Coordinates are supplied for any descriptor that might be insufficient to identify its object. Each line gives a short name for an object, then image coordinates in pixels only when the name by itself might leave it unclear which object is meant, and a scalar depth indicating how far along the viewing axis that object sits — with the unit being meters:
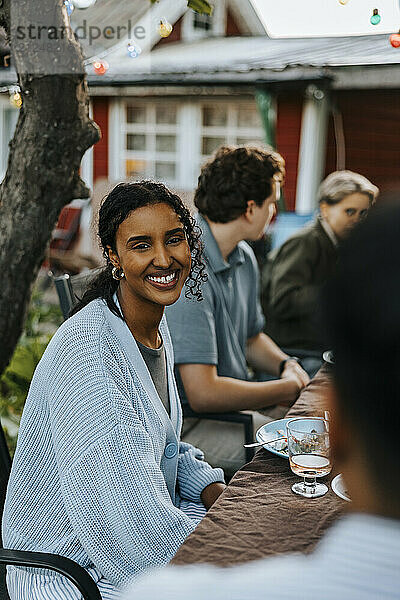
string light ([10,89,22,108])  2.97
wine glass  1.72
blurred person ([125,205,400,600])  0.69
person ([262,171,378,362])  3.73
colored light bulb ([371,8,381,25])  2.83
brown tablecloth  1.35
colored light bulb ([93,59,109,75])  3.50
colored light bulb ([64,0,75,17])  2.76
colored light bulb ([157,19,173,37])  2.82
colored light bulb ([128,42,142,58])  3.18
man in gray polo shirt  2.59
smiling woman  1.60
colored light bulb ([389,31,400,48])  3.29
